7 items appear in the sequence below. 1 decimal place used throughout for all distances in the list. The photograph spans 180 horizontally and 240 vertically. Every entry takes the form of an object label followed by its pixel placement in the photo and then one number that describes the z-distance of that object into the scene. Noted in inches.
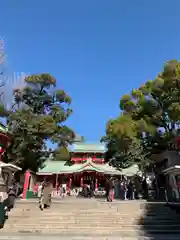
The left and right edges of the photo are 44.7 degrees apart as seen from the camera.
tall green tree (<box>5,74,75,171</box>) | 768.9
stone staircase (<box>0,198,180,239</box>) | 334.6
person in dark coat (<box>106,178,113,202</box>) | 591.2
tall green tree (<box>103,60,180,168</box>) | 719.7
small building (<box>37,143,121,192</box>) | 1148.0
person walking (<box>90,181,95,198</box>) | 844.7
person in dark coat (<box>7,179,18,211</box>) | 434.1
